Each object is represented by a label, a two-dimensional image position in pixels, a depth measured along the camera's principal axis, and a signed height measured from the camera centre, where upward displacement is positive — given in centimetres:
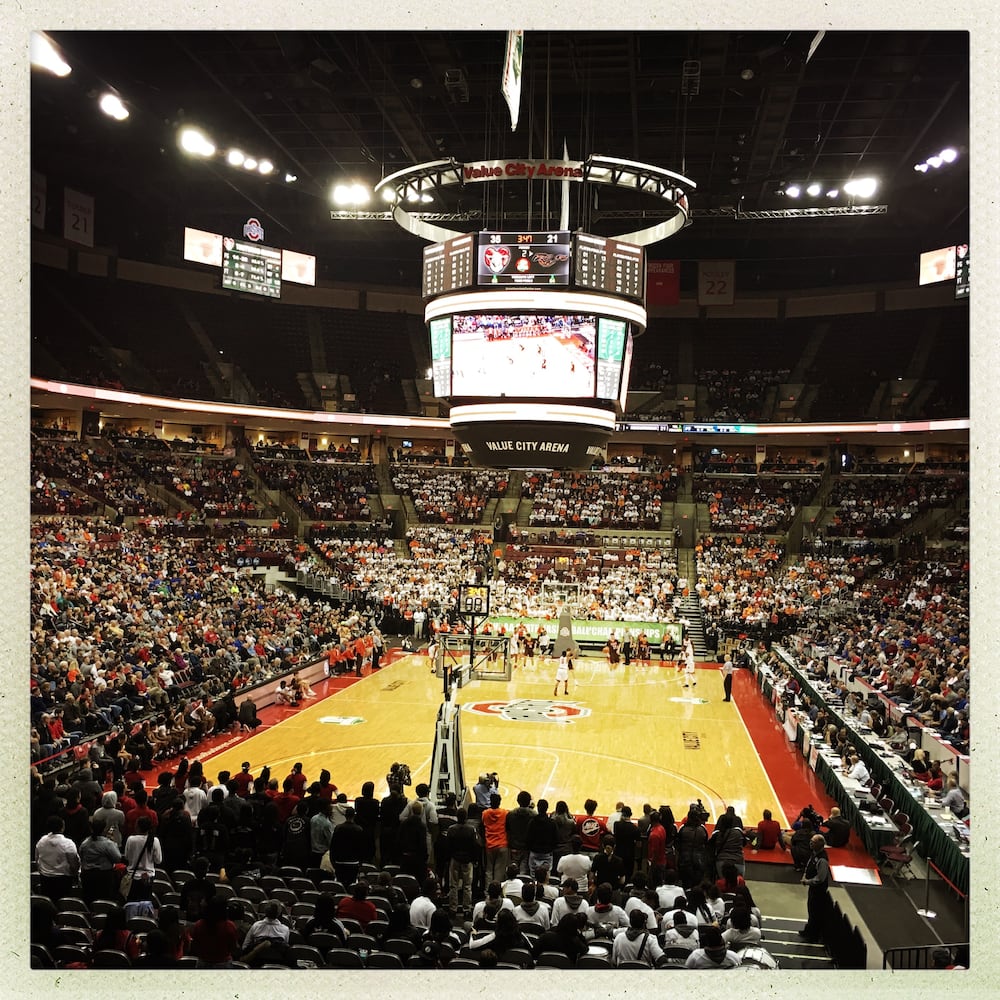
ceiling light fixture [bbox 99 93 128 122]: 1831 +784
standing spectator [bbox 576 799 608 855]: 1031 -377
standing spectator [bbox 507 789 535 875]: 995 -357
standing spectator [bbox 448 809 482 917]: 942 -364
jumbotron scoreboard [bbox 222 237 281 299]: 3038 +768
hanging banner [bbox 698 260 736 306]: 3812 +885
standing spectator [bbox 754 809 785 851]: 1186 -432
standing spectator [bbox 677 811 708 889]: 973 -375
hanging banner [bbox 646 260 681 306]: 3584 +837
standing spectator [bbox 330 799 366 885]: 927 -354
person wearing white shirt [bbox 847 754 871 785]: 1318 -393
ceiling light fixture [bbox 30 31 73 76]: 1523 +749
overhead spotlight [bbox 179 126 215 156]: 2191 +851
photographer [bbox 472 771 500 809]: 1120 -355
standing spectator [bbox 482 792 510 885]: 1027 -383
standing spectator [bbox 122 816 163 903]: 845 -324
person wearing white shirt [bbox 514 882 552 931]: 743 -334
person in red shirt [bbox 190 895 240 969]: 655 -312
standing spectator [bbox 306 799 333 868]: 966 -352
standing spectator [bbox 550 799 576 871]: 995 -360
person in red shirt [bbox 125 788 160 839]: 930 -320
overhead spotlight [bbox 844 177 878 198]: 2430 +822
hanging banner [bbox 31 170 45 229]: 2397 +848
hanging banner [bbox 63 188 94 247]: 3042 +934
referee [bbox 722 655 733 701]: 2147 -419
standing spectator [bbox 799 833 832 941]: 889 -392
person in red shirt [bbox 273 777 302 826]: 1018 -337
